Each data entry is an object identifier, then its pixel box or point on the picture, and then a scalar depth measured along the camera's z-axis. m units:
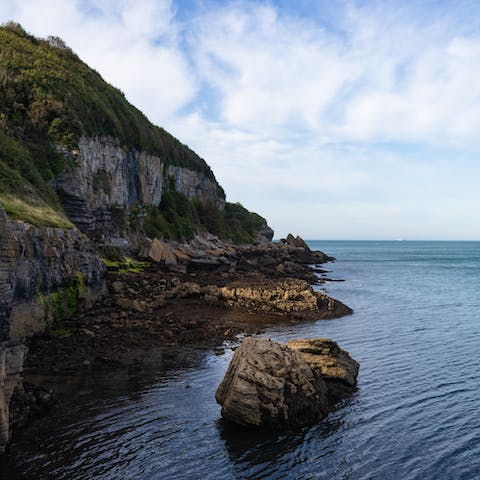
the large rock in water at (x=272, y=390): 14.84
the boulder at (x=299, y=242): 116.71
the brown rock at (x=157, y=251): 47.75
